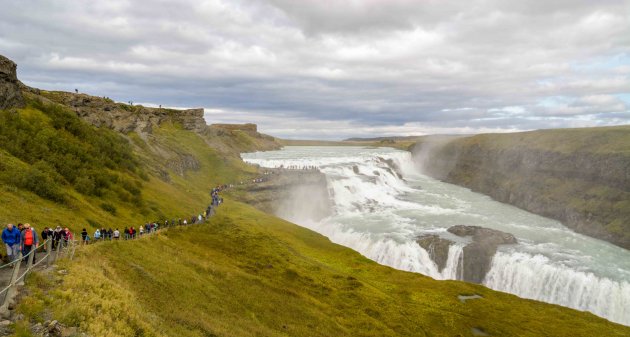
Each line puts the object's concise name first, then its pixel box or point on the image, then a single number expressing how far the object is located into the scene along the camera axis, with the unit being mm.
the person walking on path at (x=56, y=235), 23500
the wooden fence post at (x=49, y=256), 18719
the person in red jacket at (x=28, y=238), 19219
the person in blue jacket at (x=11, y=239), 18312
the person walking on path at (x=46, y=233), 24581
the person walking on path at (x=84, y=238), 28828
